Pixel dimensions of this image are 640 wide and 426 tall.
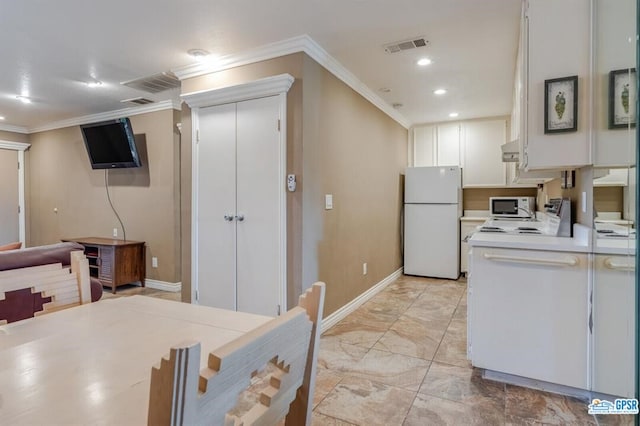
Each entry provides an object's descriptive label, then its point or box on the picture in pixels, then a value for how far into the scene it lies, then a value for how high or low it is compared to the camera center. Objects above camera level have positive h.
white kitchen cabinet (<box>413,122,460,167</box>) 5.58 +1.02
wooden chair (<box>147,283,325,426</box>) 0.44 -0.26
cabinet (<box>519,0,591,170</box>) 2.02 +0.77
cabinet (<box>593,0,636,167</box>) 1.46 +0.62
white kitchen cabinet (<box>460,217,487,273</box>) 5.03 -0.35
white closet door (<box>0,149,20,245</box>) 5.73 +0.18
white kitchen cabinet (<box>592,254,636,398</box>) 1.77 -0.63
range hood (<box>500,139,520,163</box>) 3.12 +0.51
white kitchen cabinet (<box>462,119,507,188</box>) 5.29 +0.84
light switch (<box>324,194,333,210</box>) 3.14 +0.06
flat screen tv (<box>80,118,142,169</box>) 4.55 +0.86
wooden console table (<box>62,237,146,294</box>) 4.43 -0.69
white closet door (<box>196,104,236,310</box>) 3.12 +0.01
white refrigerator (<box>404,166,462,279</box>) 5.04 -0.20
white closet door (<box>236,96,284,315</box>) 2.89 +0.02
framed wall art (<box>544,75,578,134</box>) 2.03 +0.61
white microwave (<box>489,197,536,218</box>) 4.91 +0.00
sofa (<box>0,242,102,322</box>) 1.32 -0.37
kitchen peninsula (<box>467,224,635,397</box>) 1.88 -0.61
